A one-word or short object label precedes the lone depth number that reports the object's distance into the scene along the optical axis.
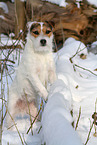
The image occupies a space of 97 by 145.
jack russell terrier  2.15
